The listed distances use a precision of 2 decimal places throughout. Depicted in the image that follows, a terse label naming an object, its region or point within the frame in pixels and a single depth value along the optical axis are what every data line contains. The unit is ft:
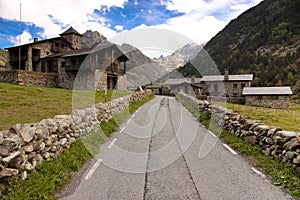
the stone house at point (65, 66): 116.16
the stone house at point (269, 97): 164.25
